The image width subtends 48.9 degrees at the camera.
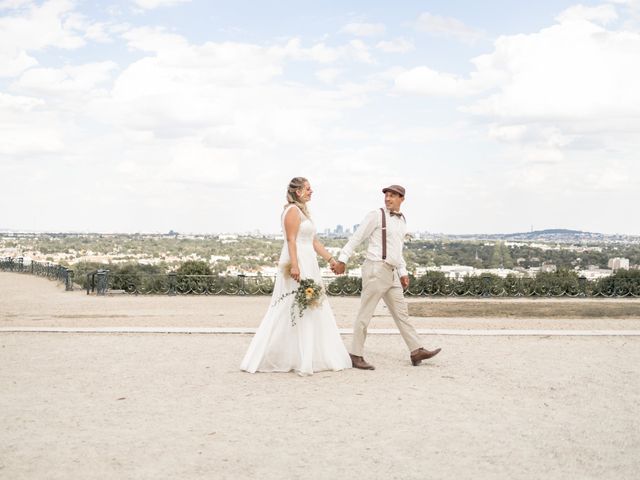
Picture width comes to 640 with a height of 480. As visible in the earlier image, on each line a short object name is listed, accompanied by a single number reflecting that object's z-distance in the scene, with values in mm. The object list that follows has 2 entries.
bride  8539
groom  8781
